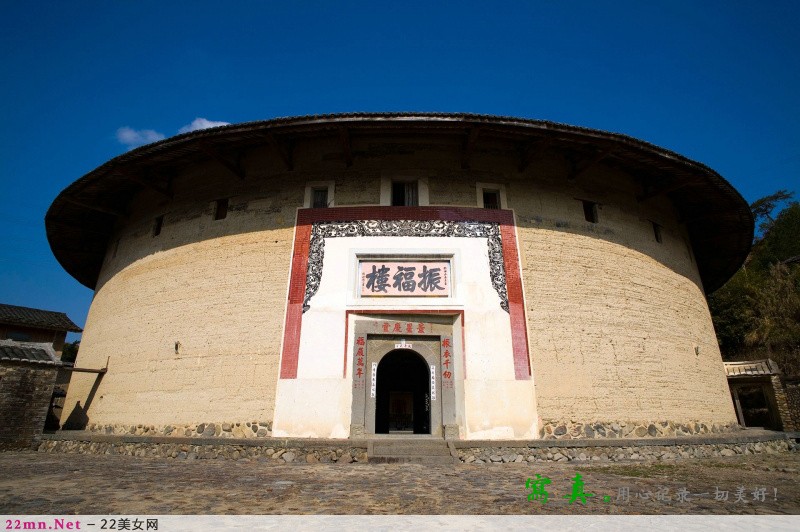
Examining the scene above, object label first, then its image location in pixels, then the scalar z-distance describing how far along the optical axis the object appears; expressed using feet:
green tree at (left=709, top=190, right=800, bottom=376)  60.23
